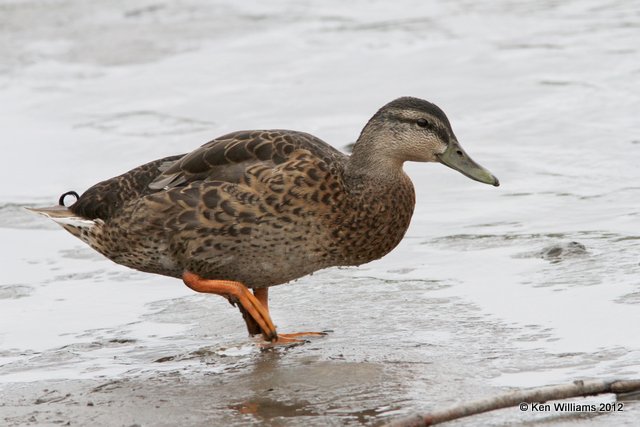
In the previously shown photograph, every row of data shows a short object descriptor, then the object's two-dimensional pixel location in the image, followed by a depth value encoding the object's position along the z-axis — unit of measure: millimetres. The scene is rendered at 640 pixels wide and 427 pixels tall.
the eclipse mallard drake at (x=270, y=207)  13523
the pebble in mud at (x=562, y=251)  15297
